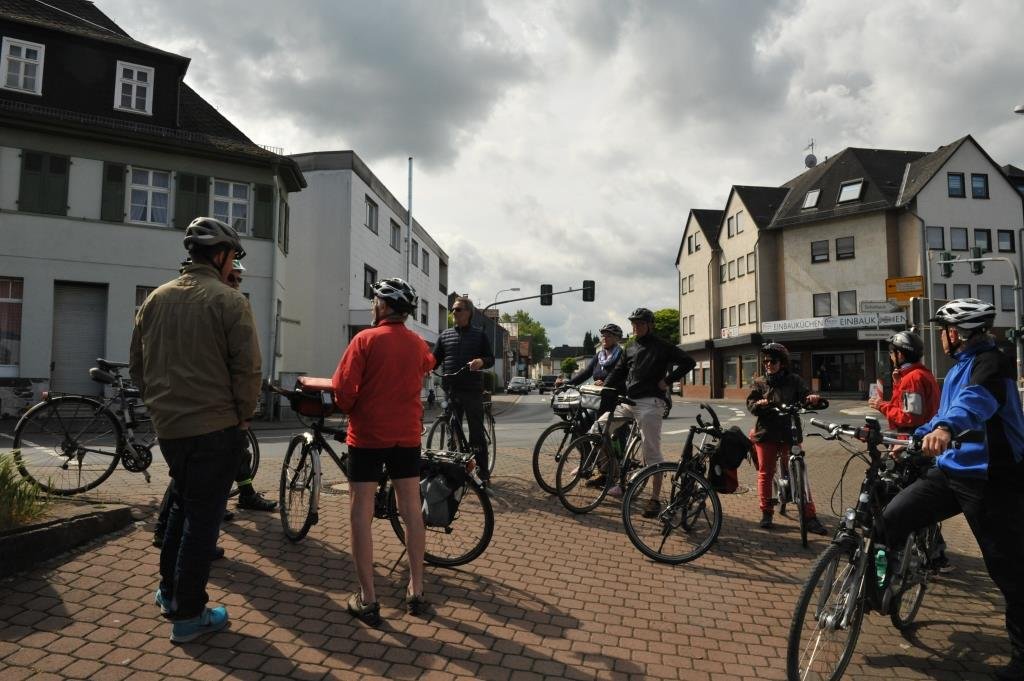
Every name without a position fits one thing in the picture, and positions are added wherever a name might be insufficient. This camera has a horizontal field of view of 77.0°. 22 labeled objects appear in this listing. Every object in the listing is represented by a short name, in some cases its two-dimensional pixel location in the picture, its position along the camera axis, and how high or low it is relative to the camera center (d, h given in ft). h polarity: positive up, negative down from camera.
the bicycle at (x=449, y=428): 22.16 -1.63
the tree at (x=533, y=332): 440.04 +35.13
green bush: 12.88 -2.50
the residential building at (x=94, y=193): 54.60 +17.05
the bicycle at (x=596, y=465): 20.59 -2.68
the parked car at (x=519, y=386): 202.18 -1.20
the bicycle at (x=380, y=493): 13.83 -2.50
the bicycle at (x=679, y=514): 16.10 -3.29
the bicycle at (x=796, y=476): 18.04 -2.59
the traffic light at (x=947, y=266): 64.37 +12.19
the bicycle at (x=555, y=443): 21.90 -2.07
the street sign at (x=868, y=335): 75.72 +6.12
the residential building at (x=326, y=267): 82.74 +14.78
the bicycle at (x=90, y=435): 17.47 -1.57
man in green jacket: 10.30 -0.31
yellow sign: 61.31 +9.45
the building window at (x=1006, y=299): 123.44 +16.70
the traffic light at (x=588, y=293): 106.01 +14.82
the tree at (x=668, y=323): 262.47 +25.17
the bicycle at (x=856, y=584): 9.51 -3.25
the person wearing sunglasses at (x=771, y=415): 19.46 -0.93
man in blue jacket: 10.12 -1.31
